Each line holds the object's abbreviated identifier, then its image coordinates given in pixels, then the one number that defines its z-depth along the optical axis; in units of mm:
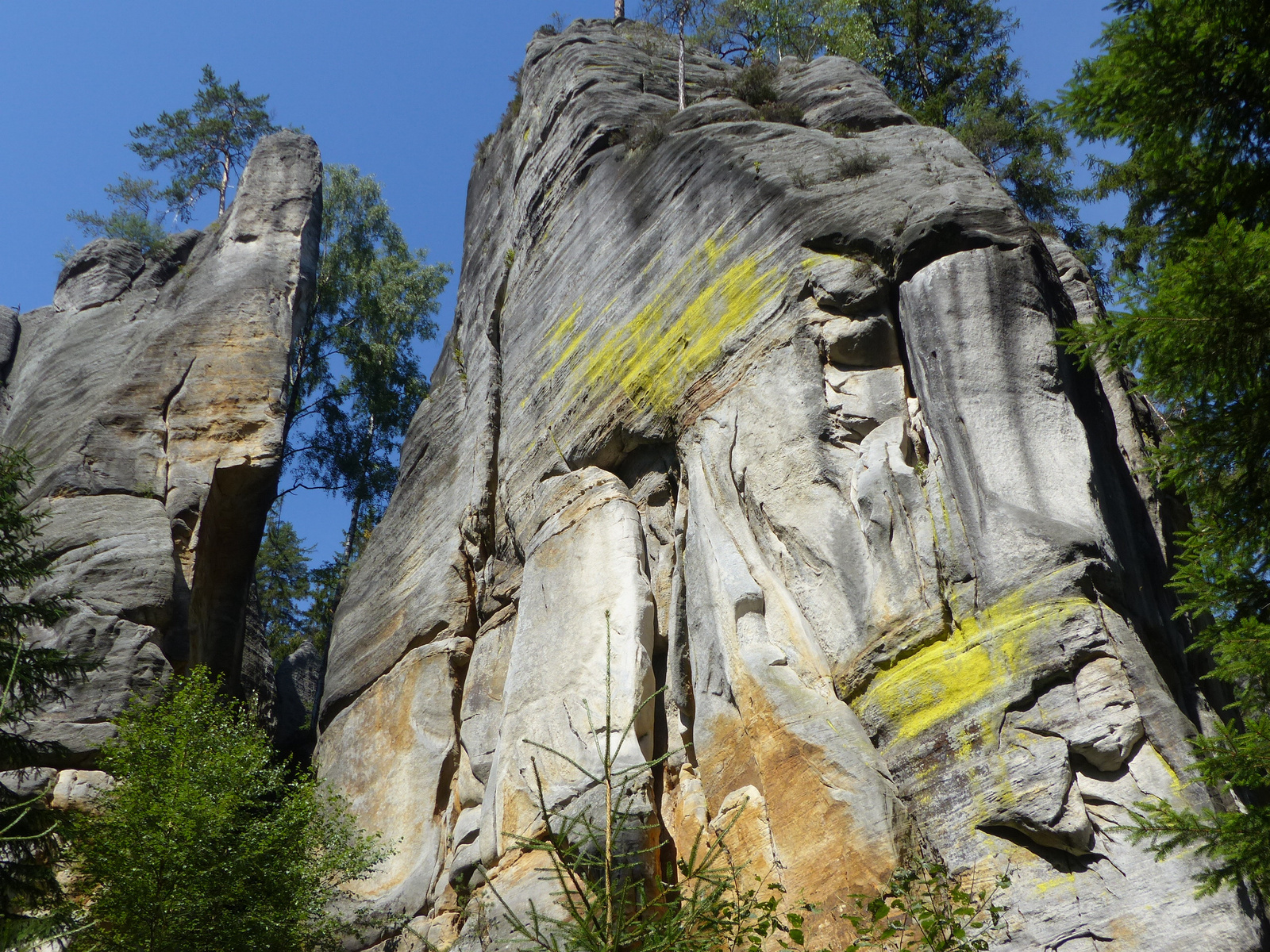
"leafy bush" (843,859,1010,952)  6602
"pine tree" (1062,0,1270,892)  6109
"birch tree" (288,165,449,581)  26734
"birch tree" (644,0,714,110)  20031
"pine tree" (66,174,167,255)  28672
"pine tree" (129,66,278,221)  29328
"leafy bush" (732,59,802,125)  16312
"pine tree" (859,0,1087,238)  22766
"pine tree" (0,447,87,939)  9766
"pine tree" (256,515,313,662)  27297
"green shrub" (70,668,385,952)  10078
